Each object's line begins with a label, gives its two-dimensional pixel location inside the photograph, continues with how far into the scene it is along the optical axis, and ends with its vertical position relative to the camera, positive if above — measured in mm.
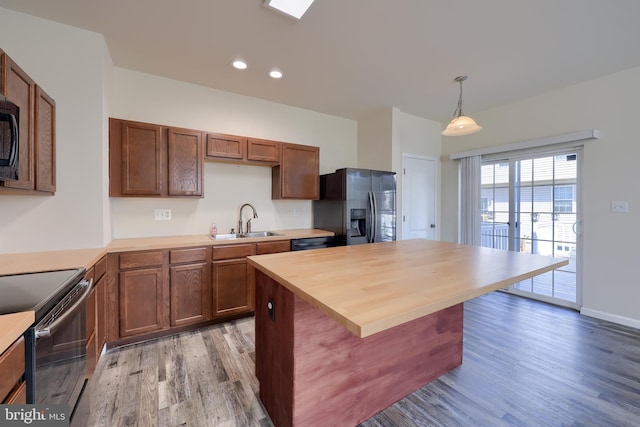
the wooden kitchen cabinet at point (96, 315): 1752 -795
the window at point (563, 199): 3348 +170
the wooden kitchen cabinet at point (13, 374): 817 -550
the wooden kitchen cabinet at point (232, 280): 2738 -756
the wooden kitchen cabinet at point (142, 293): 2330 -764
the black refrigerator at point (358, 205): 3465 +81
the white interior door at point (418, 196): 4281 +254
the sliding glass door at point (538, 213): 3336 -16
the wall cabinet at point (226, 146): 2992 +768
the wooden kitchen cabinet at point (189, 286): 2543 -764
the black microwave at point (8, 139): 1442 +407
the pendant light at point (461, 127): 2490 +824
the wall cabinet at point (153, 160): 2535 +521
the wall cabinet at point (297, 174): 3486 +516
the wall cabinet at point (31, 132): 1583 +563
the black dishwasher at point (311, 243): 3197 -411
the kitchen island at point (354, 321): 1077 -591
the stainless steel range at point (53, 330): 999 -525
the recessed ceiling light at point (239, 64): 2686 +1550
